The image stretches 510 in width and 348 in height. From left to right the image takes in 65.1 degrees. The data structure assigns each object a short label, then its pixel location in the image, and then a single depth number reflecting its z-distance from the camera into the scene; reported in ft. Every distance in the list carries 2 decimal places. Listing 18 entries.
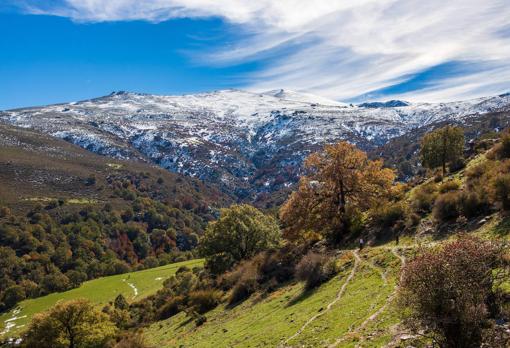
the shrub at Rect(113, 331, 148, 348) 126.21
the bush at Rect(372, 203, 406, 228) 128.06
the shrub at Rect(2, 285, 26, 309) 424.87
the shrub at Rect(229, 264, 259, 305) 141.90
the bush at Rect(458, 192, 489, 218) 99.91
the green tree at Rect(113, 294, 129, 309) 267.59
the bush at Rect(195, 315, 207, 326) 136.98
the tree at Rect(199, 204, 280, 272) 213.05
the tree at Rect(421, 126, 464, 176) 206.18
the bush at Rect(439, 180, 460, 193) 126.00
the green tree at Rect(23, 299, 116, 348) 163.84
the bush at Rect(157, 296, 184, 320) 190.74
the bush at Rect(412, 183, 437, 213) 124.90
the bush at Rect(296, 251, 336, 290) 108.27
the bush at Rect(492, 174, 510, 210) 91.56
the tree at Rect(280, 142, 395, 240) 150.92
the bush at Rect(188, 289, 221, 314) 153.89
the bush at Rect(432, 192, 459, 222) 106.01
